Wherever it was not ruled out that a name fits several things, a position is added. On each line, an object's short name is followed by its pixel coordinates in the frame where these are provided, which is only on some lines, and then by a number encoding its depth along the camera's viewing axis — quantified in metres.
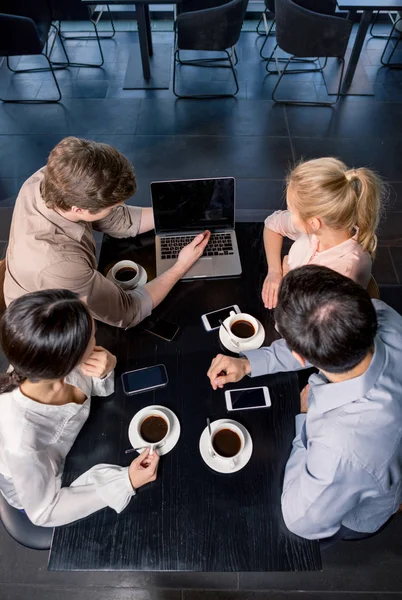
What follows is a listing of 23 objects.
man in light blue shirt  1.07
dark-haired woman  1.16
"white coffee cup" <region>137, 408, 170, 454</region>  1.34
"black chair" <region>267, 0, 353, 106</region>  3.26
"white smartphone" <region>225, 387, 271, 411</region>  1.43
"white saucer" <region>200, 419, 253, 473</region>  1.31
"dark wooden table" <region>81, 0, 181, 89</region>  3.84
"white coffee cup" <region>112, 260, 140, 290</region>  1.78
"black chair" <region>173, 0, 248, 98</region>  3.28
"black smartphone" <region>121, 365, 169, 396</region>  1.47
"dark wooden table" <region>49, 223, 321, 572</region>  1.20
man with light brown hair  1.54
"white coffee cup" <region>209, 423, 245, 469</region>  1.30
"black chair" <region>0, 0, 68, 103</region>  3.30
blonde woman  1.57
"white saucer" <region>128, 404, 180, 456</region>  1.36
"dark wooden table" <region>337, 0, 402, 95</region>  3.31
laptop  1.74
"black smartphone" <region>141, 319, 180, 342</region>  1.62
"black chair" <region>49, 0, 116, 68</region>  4.23
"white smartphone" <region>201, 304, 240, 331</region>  1.63
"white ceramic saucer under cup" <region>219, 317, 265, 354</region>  1.58
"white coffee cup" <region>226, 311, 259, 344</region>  1.61
